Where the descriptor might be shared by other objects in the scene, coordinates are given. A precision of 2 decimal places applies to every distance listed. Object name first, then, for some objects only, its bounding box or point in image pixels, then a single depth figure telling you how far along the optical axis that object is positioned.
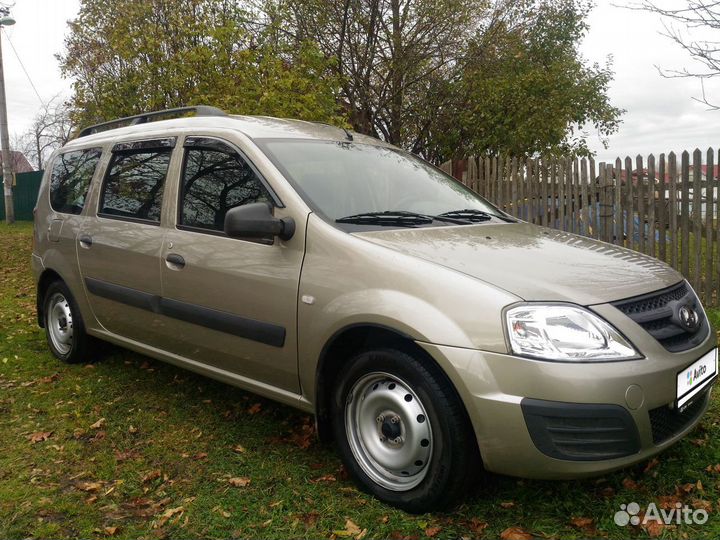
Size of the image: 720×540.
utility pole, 20.53
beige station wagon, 2.52
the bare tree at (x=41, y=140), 45.63
